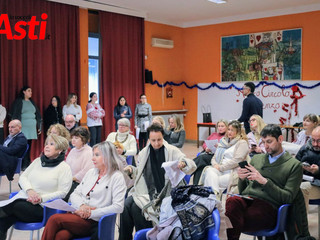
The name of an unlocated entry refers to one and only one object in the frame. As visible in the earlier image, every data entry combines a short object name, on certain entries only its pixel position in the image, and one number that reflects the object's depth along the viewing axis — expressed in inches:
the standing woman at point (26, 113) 328.8
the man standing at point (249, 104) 315.6
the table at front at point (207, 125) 464.9
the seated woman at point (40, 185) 139.4
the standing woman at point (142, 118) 405.4
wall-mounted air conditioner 471.2
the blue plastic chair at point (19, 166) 226.8
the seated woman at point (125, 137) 231.6
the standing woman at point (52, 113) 356.5
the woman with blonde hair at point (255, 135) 218.7
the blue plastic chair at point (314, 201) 164.9
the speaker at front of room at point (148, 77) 464.8
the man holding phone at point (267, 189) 128.3
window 413.4
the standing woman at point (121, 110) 402.0
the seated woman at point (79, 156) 172.6
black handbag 475.5
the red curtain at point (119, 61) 418.9
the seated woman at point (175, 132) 268.4
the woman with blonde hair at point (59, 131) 206.1
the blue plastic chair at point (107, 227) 121.2
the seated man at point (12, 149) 219.1
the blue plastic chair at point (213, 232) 106.5
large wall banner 414.3
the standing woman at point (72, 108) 363.6
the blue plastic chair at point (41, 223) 138.2
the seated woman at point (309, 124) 217.8
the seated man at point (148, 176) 142.4
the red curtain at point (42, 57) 338.3
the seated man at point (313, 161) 158.7
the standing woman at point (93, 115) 384.2
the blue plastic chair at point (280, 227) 129.1
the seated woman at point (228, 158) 186.9
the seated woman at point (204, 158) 209.5
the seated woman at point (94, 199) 123.5
